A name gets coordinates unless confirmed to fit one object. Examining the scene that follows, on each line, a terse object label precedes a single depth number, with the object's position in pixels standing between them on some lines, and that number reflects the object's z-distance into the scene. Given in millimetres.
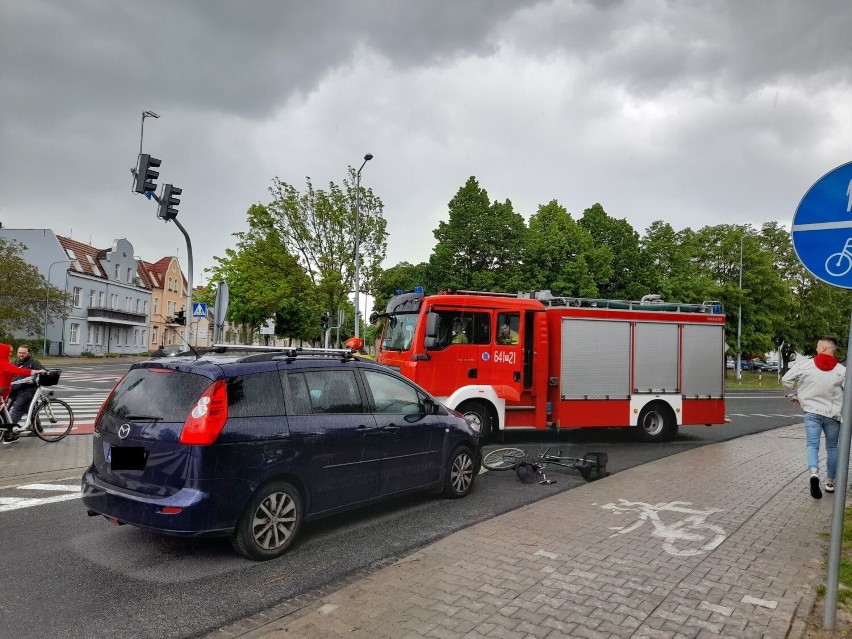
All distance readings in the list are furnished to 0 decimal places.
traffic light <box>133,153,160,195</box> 14609
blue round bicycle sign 3670
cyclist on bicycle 9969
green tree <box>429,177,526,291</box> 43500
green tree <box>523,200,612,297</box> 43219
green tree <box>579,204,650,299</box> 45281
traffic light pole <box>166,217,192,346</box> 15945
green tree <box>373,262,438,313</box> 44625
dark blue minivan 4500
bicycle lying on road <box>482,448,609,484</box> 7996
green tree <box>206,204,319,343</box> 27078
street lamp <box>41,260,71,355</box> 36281
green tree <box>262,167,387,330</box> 27116
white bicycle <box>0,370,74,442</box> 10531
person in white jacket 7102
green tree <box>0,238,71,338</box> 34375
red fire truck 10328
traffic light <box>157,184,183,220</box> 15203
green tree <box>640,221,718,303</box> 45094
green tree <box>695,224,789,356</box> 46062
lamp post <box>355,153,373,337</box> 27000
